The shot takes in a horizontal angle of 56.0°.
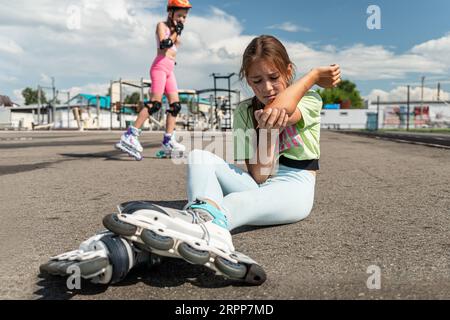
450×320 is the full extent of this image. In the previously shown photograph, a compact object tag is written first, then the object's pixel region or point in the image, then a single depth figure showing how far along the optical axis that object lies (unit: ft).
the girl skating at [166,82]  18.10
